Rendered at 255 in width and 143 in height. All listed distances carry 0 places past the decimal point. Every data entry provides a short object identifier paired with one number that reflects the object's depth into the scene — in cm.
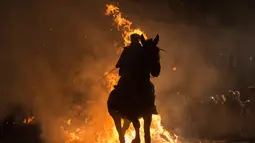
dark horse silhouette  1730
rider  1742
